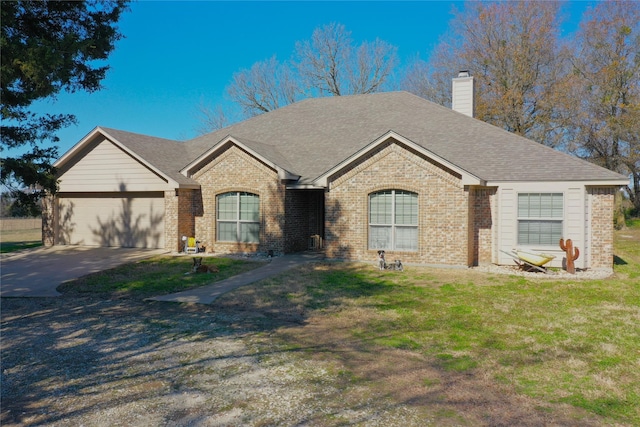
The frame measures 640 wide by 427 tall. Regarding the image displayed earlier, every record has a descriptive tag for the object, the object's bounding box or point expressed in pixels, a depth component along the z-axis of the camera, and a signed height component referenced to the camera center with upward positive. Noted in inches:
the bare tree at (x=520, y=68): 1353.3 +432.7
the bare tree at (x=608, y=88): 1312.7 +361.0
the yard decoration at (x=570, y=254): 552.4 -47.7
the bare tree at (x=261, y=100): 1708.9 +418.0
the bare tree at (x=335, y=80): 1617.9 +468.3
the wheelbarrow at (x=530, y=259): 551.0 -53.9
